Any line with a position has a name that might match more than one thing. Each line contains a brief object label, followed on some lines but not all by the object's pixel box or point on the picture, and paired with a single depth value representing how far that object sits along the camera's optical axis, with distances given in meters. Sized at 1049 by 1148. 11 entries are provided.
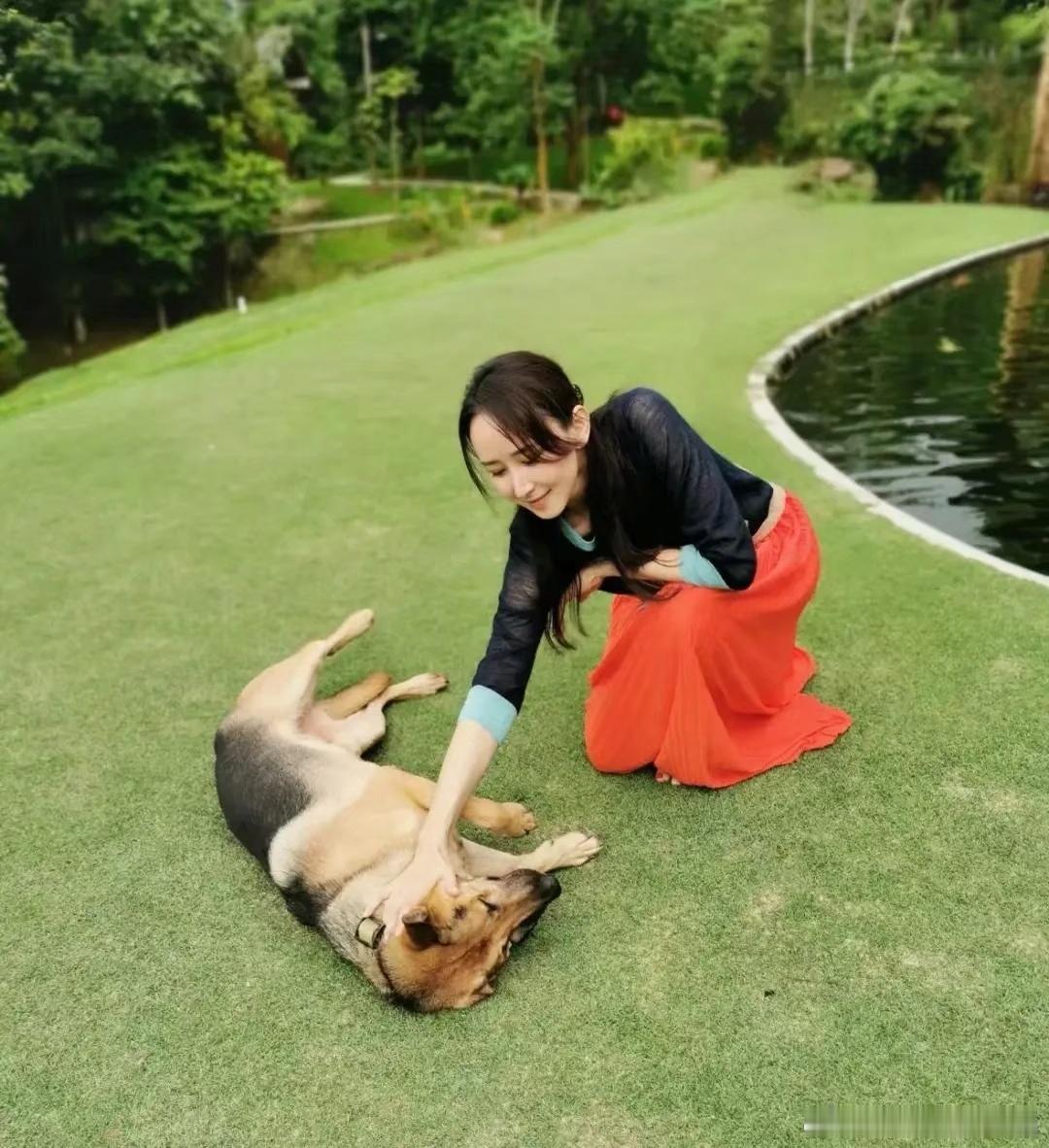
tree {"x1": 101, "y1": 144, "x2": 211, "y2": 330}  24.00
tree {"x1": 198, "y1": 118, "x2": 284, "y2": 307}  25.02
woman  2.46
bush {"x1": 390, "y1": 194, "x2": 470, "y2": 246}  29.62
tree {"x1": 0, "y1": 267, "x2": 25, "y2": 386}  19.84
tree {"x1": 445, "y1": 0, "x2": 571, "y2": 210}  28.69
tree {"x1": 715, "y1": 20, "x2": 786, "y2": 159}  26.36
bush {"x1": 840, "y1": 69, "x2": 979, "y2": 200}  20.59
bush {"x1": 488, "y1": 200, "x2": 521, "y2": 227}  29.03
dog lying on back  2.37
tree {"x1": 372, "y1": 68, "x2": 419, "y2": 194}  33.25
